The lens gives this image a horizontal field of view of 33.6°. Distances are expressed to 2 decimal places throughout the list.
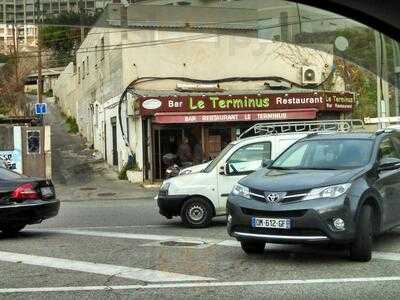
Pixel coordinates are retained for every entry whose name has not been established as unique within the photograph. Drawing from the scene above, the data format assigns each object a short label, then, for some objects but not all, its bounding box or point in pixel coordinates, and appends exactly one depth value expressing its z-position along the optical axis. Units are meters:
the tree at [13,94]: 40.44
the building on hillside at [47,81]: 63.47
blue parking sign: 26.49
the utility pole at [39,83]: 31.64
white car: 11.88
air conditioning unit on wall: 24.78
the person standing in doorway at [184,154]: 22.70
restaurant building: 22.91
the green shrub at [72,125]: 42.94
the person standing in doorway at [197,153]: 23.19
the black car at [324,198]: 7.93
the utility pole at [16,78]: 35.69
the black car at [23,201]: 11.09
